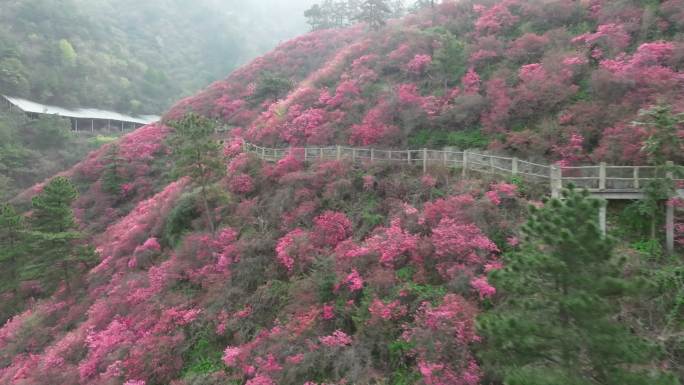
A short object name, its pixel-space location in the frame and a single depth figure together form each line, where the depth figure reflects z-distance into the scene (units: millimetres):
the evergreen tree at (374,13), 36156
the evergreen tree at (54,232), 19141
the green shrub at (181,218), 18953
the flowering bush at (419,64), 23734
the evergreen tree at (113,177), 27406
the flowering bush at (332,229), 14422
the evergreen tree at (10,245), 20578
